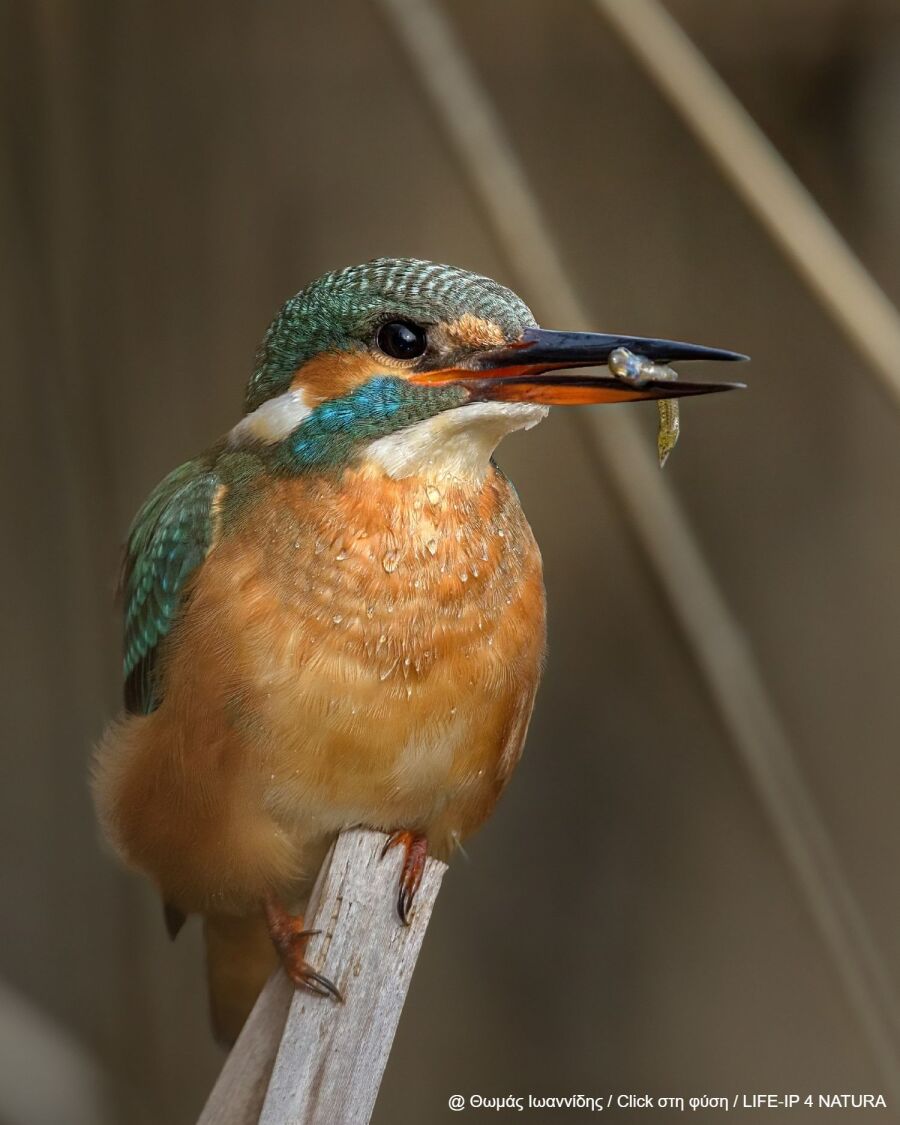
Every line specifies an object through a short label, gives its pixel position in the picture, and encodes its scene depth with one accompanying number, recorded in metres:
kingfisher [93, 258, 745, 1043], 3.13
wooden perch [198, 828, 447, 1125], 3.12
